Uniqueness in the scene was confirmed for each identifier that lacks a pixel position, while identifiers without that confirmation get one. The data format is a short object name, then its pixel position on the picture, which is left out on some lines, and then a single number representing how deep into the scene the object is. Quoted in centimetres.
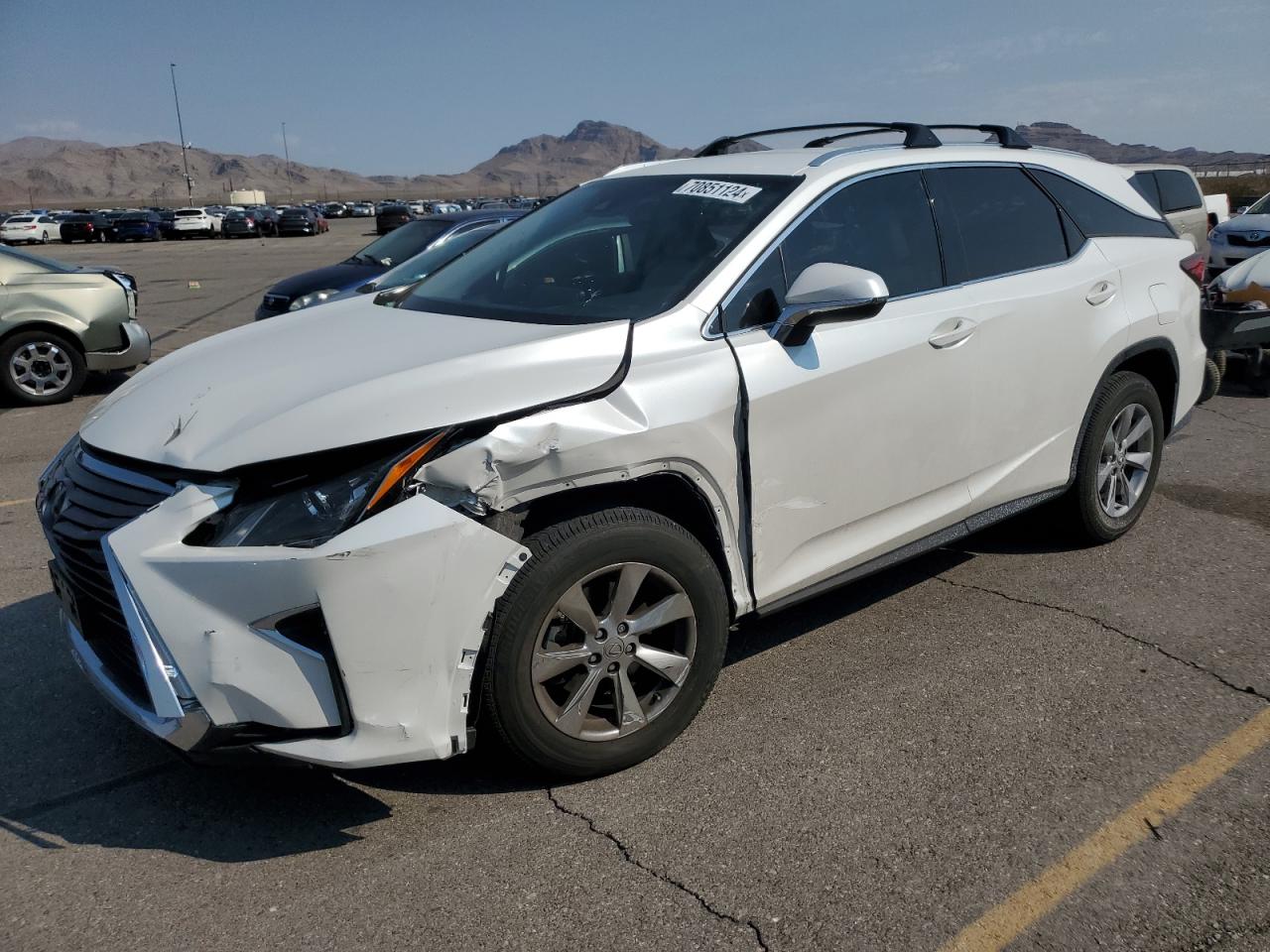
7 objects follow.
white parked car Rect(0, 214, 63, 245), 4716
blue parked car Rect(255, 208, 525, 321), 1050
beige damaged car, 917
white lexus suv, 262
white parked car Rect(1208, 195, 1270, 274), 1326
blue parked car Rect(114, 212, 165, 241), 4719
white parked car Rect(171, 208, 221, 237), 5075
